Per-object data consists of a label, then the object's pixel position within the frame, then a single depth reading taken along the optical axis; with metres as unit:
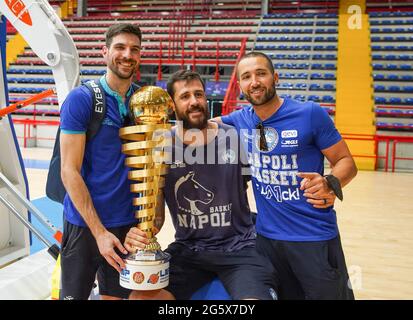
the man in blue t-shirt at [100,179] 1.63
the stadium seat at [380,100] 11.95
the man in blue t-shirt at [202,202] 1.78
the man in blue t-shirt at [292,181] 1.80
